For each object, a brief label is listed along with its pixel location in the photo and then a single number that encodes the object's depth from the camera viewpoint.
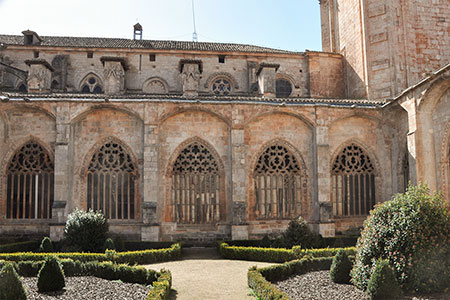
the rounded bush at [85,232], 13.05
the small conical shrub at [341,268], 8.61
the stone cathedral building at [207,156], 15.37
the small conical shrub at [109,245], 12.58
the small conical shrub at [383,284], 7.07
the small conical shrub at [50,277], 8.07
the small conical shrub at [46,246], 12.79
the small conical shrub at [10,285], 6.57
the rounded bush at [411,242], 7.32
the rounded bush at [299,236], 12.97
